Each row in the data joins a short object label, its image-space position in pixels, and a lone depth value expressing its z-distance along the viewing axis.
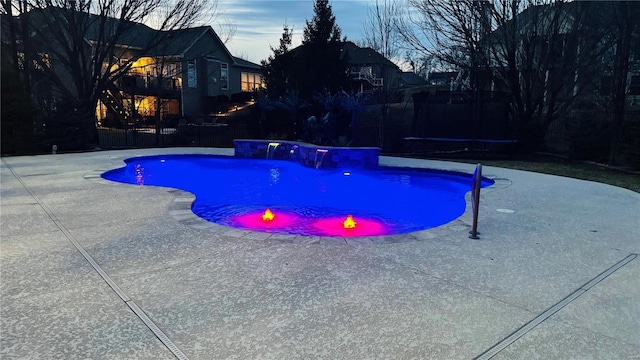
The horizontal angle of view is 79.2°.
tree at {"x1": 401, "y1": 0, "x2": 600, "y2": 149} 13.14
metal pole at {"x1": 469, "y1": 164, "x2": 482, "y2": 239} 4.50
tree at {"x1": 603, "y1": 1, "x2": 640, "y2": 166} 10.51
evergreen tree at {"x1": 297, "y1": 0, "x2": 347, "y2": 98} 17.86
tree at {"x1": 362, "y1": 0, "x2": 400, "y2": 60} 15.80
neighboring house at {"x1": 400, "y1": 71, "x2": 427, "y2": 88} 36.67
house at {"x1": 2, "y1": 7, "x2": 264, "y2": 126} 19.05
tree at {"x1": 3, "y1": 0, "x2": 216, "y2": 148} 14.86
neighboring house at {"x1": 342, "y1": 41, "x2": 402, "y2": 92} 16.29
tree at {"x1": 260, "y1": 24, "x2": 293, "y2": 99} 19.63
